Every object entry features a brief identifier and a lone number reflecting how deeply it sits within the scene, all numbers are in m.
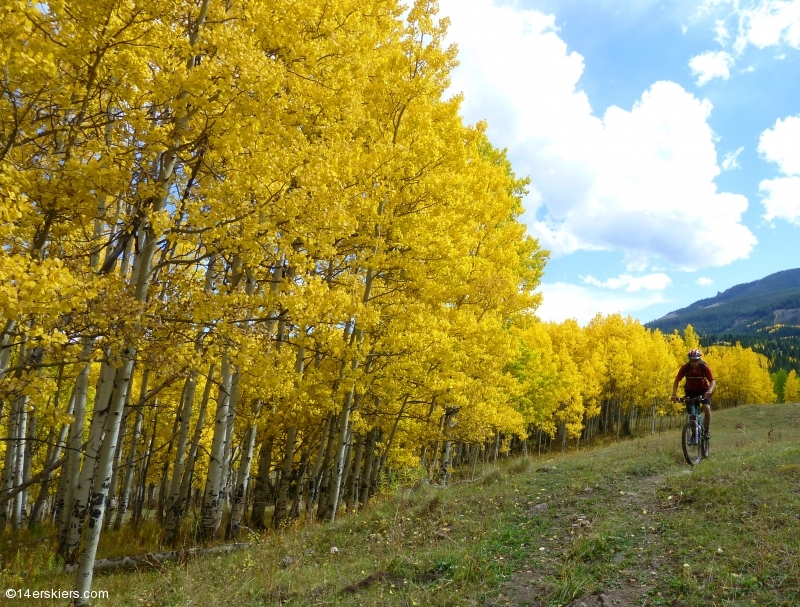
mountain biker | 7.88
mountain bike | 7.86
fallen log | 6.55
